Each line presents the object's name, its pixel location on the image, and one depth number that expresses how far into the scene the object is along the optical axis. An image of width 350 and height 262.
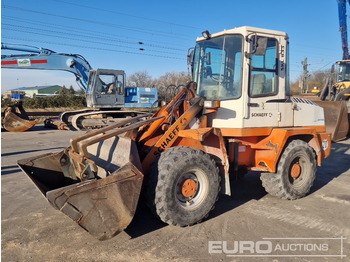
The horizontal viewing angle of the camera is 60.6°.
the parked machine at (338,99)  10.29
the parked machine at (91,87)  14.27
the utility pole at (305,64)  23.59
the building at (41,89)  75.19
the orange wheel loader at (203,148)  3.24
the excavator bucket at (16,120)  13.88
